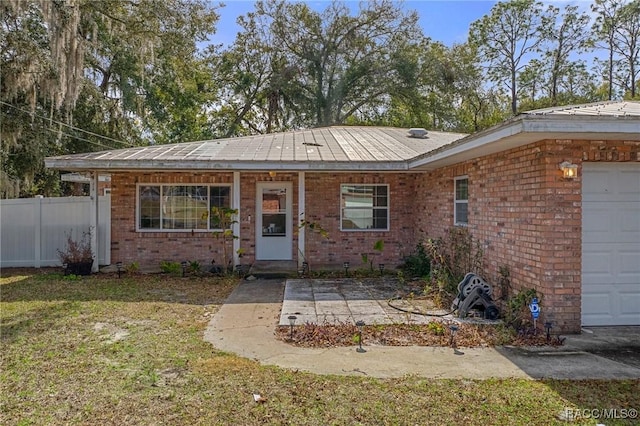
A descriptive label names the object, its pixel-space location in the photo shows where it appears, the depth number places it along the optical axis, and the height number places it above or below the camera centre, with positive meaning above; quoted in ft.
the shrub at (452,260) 24.70 -3.06
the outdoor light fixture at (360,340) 16.48 -5.13
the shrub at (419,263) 31.94 -4.04
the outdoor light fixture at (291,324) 18.04 -5.02
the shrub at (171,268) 32.89 -4.50
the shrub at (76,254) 31.96 -3.41
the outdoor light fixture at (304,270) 32.22 -4.57
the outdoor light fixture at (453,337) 16.64 -5.17
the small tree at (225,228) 32.76 -1.52
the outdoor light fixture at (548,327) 16.75 -4.60
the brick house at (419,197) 17.62 +0.85
